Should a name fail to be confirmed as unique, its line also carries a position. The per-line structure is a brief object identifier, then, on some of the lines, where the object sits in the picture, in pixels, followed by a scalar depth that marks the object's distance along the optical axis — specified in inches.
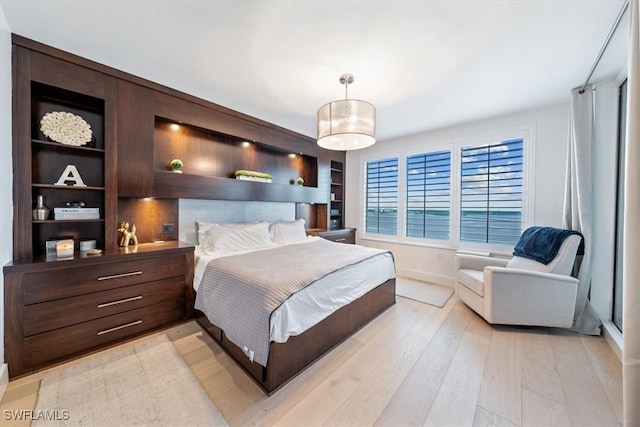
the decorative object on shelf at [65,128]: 81.3
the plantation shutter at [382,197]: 178.4
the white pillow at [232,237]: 112.0
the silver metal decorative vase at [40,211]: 79.8
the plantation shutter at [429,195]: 154.6
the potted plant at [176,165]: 110.3
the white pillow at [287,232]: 140.7
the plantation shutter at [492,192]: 130.3
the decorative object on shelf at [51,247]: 80.4
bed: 64.2
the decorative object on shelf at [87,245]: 86.9
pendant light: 84.0
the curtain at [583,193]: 93.7
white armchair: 91.6
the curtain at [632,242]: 43.1
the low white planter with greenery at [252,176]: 134.6
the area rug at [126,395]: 54.9
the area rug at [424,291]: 125.6
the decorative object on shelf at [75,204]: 87.8
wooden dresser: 67.6
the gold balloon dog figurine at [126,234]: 97.0
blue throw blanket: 97.7
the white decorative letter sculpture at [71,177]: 84.6
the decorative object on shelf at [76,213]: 82.3
